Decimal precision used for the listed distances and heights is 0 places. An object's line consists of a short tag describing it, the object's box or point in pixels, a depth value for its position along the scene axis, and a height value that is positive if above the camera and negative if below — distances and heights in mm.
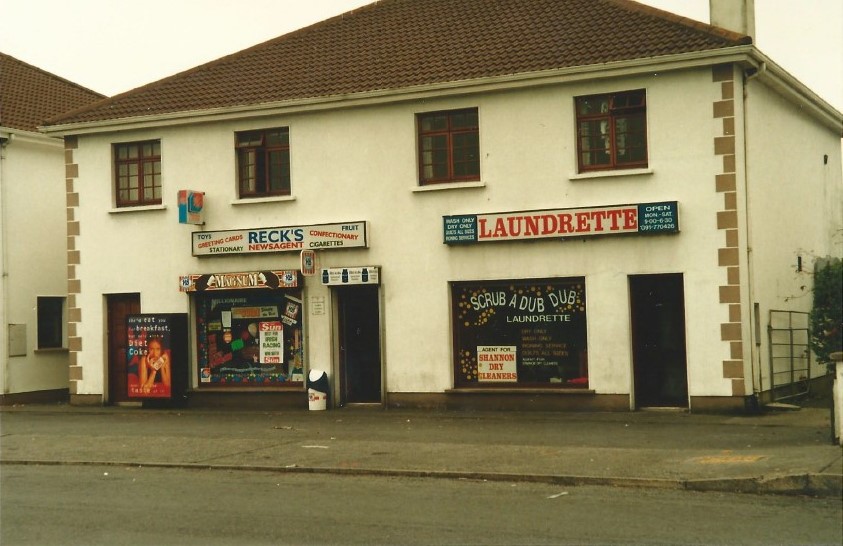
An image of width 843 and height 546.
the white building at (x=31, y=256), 26344 +1551
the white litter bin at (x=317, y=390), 21844 -1529
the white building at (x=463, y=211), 19391 +1905
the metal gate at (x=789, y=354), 20630 -1016
